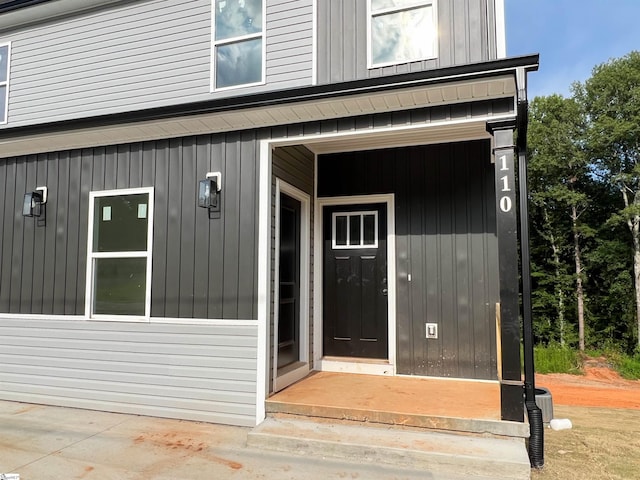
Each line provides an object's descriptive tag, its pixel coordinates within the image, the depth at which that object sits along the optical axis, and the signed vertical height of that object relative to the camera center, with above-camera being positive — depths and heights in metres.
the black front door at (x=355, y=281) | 5.07 -0.09
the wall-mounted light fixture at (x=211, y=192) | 4.13 +0.75
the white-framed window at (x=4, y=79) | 5.94 +2.58
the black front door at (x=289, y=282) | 4.55 -0.10
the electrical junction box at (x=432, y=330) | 4.75 -0.60
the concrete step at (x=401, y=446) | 2.91 -1.21
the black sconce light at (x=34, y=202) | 4.84 +0.77
